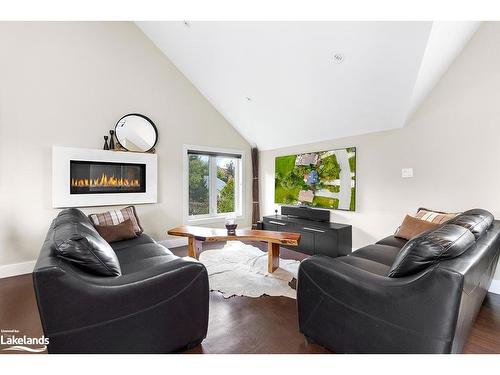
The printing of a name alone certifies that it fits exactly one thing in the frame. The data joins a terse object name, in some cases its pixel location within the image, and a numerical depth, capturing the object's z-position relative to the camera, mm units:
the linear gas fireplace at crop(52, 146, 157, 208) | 3289
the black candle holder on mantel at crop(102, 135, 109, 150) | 3596
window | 4656
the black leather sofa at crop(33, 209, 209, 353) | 1212
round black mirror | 3756
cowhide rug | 2562
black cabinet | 3500
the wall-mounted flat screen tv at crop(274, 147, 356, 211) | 3801
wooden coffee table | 2929
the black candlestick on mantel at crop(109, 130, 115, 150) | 3630
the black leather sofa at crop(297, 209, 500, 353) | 1170
